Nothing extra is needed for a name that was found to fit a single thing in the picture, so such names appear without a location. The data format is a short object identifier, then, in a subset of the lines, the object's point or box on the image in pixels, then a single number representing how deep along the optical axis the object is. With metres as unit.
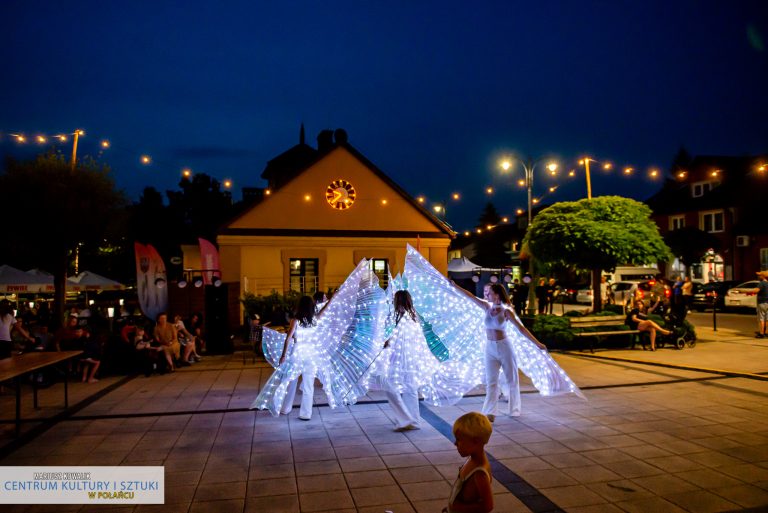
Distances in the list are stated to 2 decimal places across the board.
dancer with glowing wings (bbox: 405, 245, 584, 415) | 6.98
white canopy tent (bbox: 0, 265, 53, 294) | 17.61
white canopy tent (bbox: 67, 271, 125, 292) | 20.09
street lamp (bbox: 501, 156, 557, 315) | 18.67
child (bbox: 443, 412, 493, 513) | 2.66
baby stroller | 13.39
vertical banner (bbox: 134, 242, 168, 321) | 13.27
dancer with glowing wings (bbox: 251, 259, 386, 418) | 6.84
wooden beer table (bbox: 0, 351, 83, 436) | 6.42
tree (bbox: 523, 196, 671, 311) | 14.16
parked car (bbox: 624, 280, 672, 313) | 14.81
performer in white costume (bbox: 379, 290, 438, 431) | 6.46
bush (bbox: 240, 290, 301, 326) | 14.32
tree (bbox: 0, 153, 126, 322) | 18.72
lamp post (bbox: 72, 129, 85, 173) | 19.64
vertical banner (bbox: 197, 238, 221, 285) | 16.81
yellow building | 19.30
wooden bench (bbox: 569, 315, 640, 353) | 13.20
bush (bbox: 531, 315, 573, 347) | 13.48
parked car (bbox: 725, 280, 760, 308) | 24.25
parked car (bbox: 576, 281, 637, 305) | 28.57
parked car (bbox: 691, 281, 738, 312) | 26.64
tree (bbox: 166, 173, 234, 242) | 44.62
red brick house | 32.81
